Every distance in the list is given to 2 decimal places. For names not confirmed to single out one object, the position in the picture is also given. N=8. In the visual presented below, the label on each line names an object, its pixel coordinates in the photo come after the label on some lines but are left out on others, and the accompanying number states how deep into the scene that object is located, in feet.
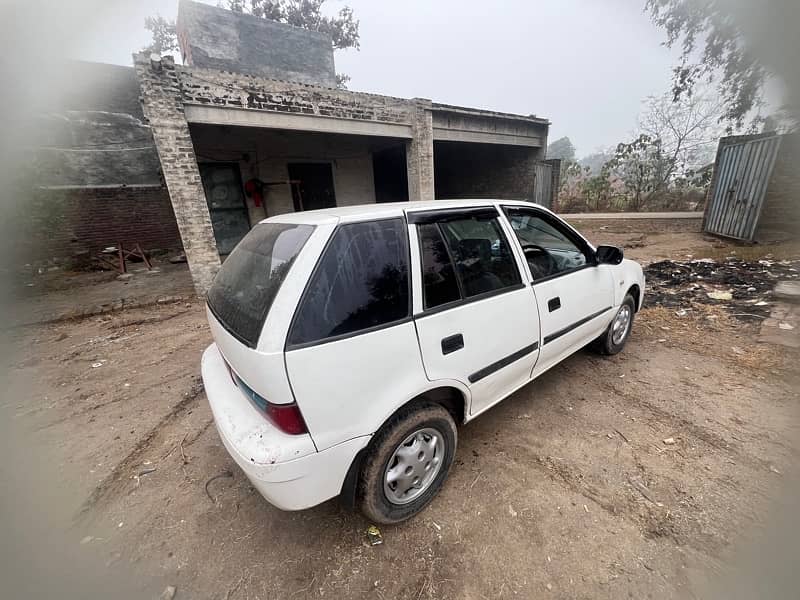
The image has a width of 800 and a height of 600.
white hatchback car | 4.16
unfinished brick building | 16.39
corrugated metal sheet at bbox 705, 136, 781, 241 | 22.20
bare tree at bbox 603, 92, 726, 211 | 52.13
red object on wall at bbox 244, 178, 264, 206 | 28.58
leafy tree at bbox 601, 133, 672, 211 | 53.72
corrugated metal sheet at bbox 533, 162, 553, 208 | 36.24
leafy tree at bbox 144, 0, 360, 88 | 58.18
